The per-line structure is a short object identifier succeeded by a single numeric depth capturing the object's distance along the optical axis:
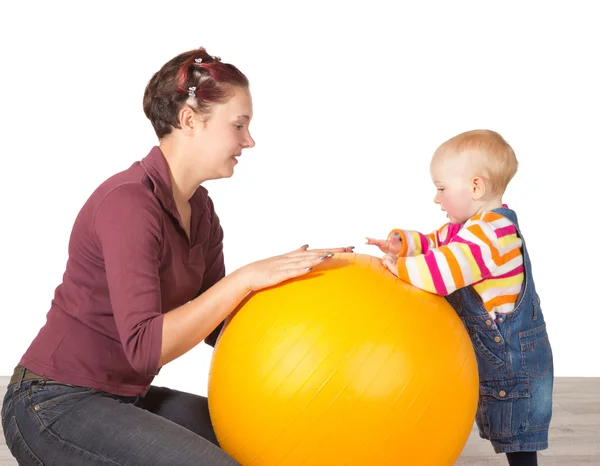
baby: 2.54
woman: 2.19
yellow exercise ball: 2.10
